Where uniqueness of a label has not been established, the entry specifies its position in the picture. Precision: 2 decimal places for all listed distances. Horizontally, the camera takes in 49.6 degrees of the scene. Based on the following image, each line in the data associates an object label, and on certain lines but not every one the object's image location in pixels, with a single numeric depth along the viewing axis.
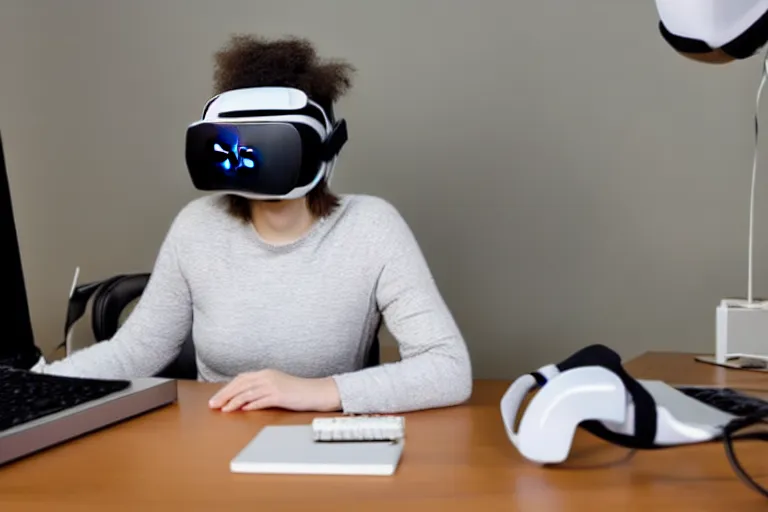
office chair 1.80
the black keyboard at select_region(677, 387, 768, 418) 0.85
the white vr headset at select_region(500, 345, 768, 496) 0.76
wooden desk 0.71
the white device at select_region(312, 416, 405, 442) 0.87
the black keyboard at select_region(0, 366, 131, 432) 0.91
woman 1.42
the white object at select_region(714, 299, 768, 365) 1.51
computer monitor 1.03
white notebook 0.78
